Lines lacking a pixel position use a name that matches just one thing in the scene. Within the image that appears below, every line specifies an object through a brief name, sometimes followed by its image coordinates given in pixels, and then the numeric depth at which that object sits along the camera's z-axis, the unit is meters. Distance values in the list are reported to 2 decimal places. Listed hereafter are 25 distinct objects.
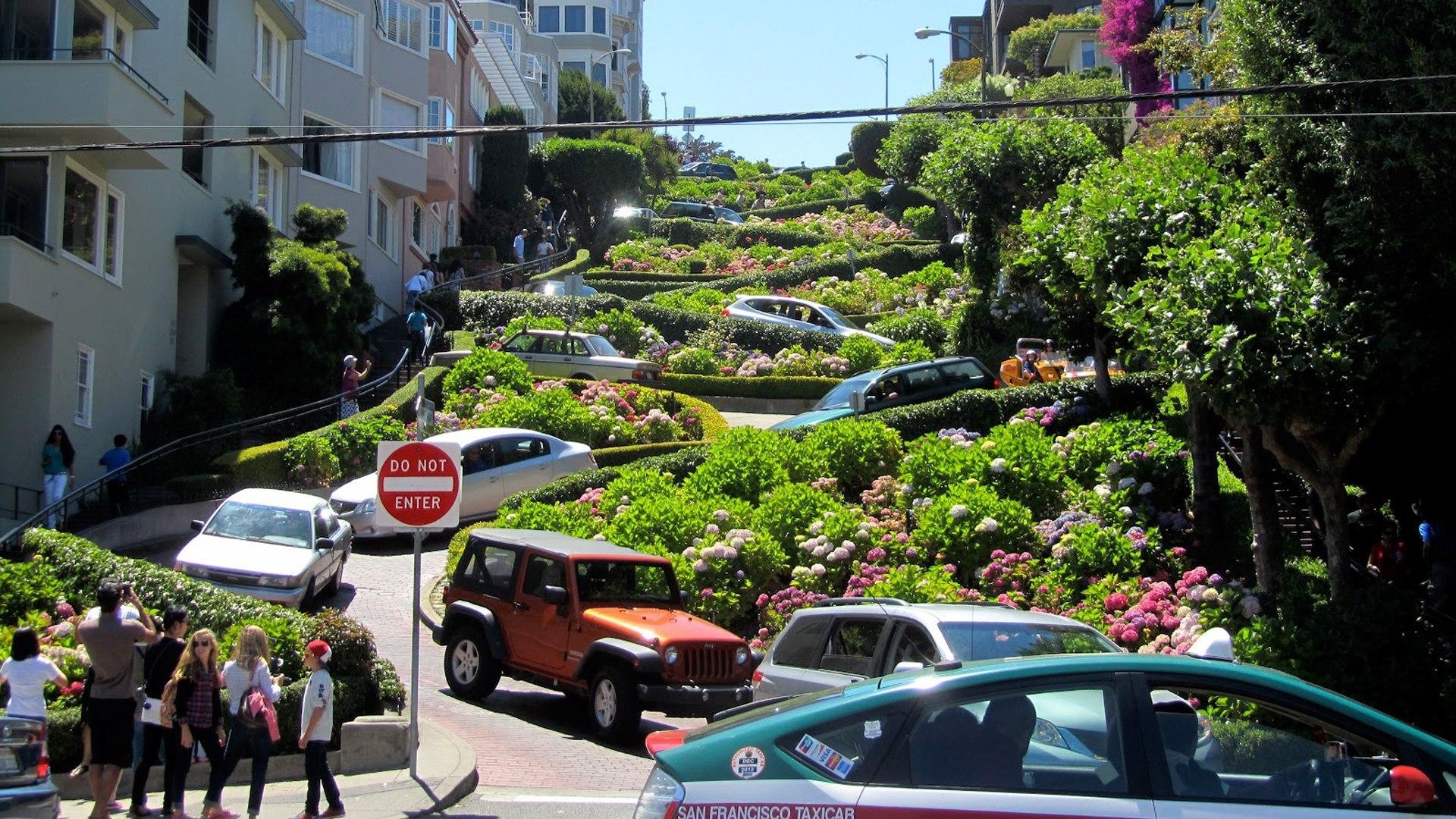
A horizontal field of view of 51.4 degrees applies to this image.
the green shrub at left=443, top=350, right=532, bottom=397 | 29.84
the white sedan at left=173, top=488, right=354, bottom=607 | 17.20
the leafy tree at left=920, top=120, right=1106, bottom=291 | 30.06
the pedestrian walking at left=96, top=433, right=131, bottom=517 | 22.69
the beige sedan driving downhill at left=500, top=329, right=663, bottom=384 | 32.72
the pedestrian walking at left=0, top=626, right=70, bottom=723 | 9.69
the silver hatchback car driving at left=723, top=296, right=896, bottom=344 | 37.97
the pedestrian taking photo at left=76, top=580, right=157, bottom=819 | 9.60
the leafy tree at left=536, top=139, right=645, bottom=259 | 68.44
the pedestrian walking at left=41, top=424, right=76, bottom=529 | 21.45
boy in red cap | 9.56
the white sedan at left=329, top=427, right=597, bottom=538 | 23.53
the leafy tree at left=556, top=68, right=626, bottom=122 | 94.81
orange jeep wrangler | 12.87
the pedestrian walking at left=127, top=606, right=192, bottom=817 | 9.74
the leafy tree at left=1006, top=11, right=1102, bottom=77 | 81.38
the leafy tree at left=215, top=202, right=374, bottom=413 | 28.95
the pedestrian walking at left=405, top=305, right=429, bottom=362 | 34.19
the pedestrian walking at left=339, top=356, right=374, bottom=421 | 28.08
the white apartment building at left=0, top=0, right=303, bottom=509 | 22.30
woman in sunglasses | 9.74
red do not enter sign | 11.20
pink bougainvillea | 47.97
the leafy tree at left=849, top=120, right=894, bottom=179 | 95.38
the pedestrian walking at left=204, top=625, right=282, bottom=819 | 9.51
